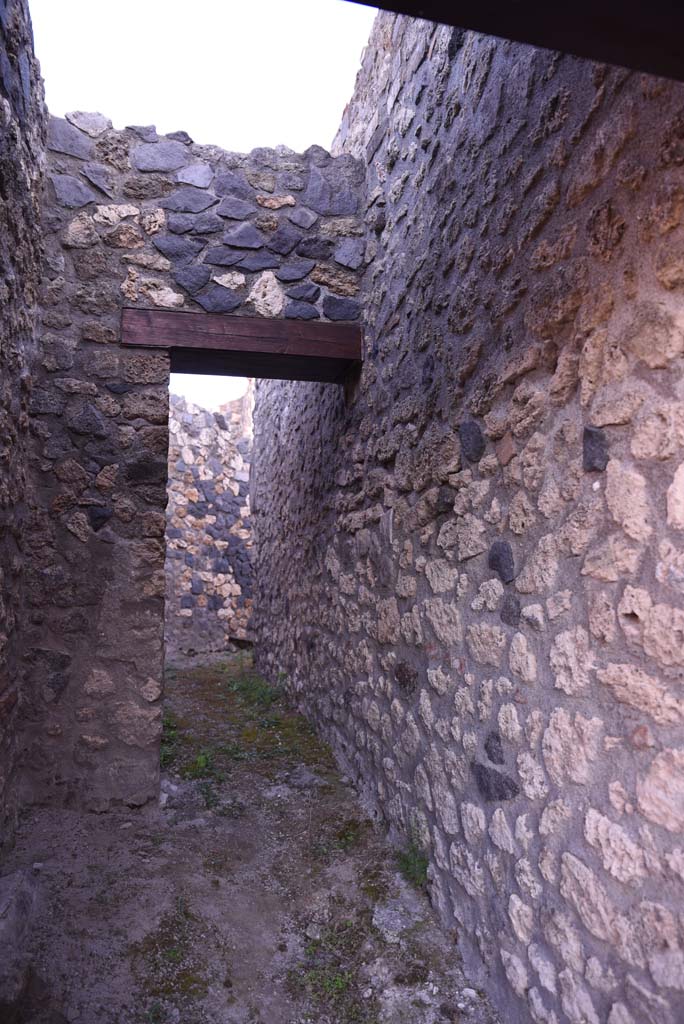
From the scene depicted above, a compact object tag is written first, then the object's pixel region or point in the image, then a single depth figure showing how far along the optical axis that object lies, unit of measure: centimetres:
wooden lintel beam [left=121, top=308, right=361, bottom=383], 358
